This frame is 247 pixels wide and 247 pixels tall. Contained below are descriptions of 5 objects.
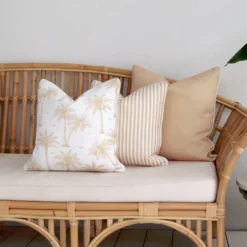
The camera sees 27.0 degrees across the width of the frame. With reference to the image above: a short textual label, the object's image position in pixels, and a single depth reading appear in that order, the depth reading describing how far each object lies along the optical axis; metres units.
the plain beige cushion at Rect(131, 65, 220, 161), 2.17
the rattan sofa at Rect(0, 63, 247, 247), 1.79
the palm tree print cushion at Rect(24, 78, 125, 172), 1.95
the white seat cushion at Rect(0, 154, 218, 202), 1.80
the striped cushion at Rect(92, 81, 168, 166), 2.06
